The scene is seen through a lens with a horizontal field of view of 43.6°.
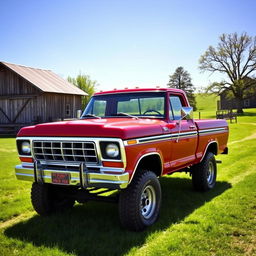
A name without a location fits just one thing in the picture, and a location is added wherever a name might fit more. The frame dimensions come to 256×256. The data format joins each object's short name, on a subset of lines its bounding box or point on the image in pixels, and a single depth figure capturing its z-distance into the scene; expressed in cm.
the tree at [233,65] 5103
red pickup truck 445
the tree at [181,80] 7421
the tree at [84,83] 5747
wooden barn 2625
